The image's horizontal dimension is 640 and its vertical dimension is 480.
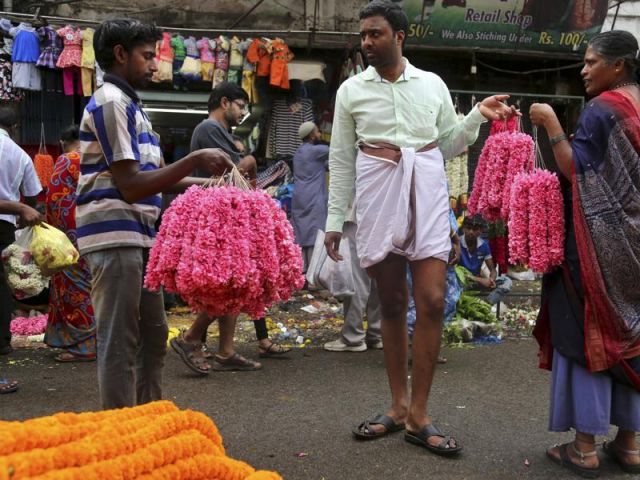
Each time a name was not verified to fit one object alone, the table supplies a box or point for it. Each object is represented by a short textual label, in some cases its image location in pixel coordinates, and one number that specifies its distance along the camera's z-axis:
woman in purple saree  3.55
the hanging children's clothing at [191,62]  9.62
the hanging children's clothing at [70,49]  9.12
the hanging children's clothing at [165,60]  9.48
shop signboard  10.81
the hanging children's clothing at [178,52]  9.60
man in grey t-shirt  5.84
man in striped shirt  3.02
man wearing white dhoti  3.96
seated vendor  7.93
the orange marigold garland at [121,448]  1.66
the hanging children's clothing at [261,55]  9.79
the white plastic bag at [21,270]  7.52
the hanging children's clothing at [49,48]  9.08
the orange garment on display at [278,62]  9.89
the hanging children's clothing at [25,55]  8.94
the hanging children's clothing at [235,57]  9.74
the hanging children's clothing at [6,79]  9.07
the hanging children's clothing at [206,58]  9.69
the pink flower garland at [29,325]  7.61
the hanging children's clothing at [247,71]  9.80
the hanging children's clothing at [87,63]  9.17
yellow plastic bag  5.32
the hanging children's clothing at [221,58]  9.72
